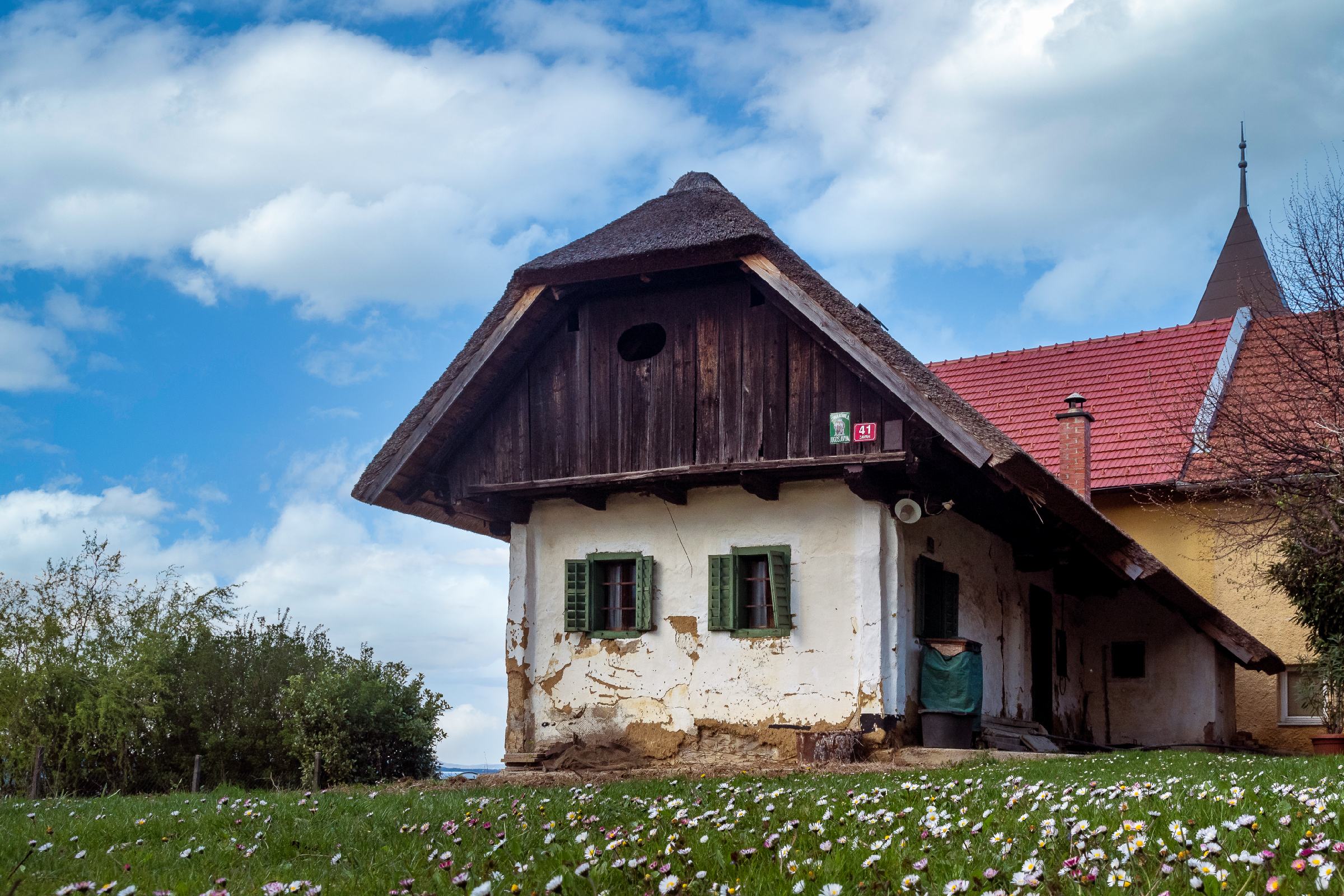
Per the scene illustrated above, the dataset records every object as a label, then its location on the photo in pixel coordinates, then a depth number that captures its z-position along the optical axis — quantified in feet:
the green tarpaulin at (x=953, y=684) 43.16
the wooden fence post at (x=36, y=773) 52.11
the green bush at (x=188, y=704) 56.24
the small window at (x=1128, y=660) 62.85
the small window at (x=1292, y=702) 62.80
